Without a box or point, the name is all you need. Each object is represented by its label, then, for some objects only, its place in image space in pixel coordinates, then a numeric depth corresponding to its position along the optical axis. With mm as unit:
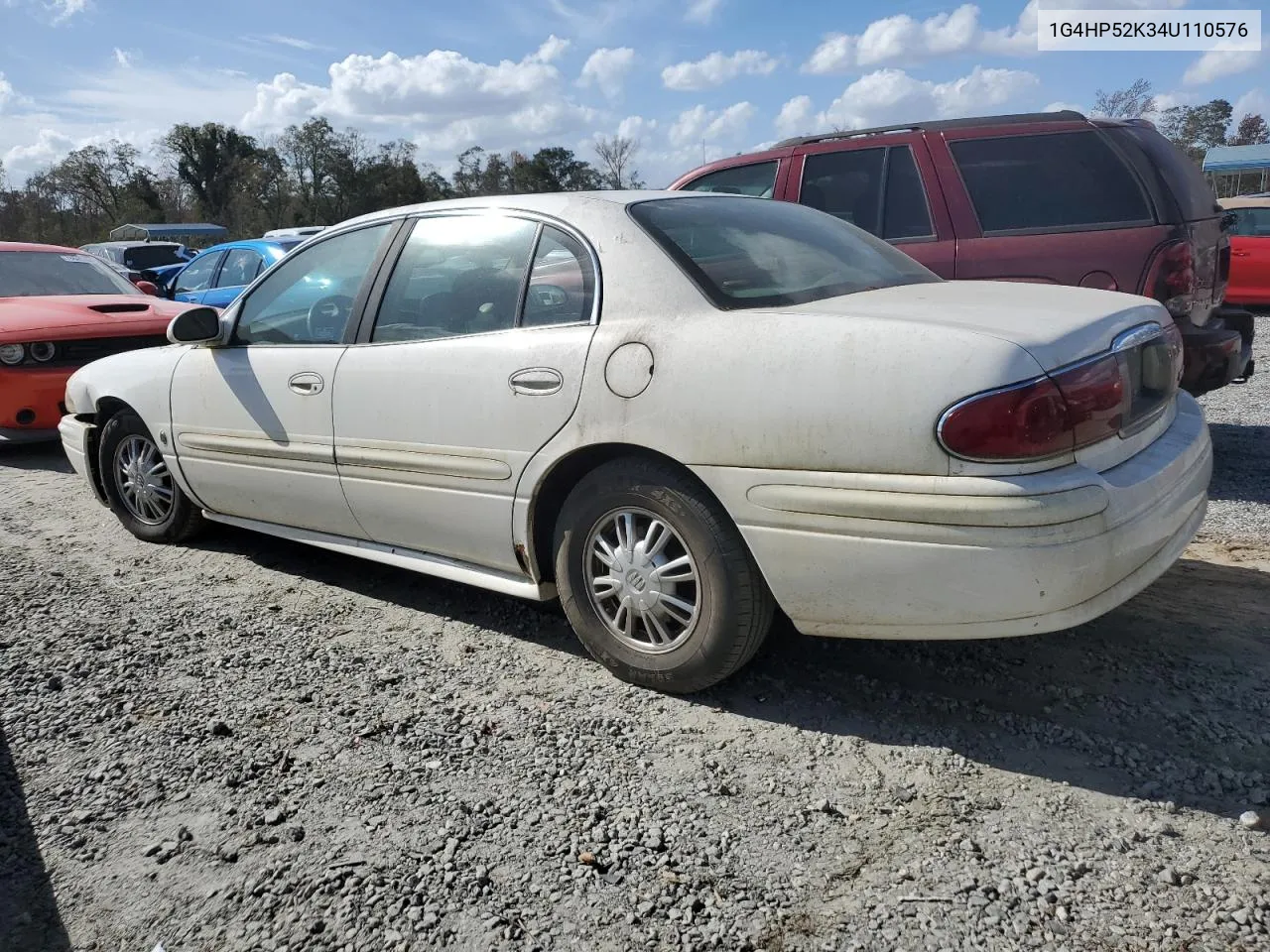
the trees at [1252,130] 55656
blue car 10008
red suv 4934
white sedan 2420
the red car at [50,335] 6797
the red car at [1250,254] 12203
